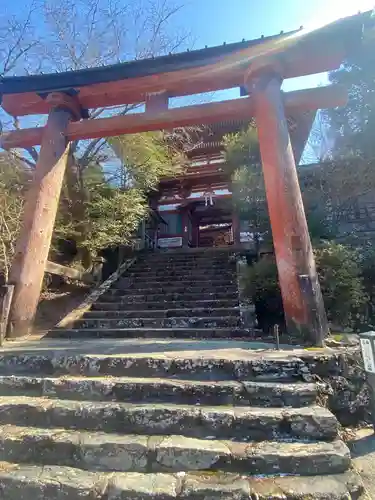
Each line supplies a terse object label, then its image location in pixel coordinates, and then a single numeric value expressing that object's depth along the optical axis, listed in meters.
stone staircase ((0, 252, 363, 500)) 1.72
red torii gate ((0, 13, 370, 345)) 3.72
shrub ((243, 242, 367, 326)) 4.58
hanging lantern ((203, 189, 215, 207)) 12.52
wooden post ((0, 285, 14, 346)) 3.82
